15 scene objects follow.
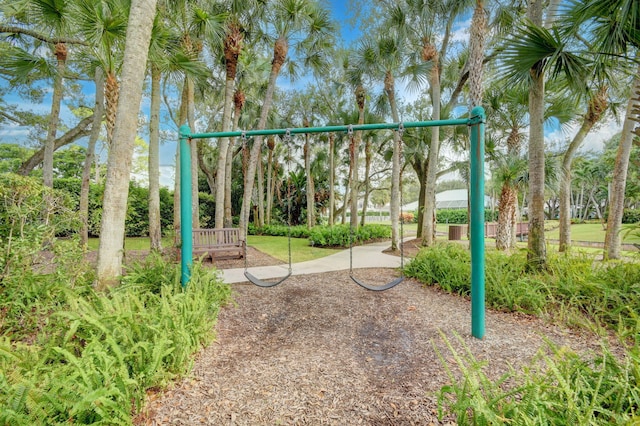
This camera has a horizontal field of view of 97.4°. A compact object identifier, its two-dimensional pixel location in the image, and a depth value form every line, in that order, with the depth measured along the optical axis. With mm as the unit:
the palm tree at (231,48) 8613
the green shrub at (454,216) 32125
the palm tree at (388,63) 9266
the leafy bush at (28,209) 3047
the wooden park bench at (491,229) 13130
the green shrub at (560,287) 3445
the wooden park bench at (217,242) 7562
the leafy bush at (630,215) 18222
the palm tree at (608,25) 3413
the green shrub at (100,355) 1593
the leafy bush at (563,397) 1486
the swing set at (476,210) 3145
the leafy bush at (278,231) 15531
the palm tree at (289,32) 9102
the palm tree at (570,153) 6887
